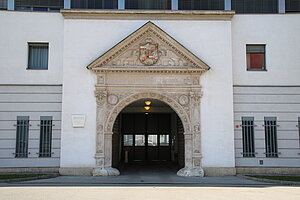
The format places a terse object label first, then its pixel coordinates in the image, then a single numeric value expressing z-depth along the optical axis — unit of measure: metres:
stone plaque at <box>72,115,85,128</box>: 17.17
